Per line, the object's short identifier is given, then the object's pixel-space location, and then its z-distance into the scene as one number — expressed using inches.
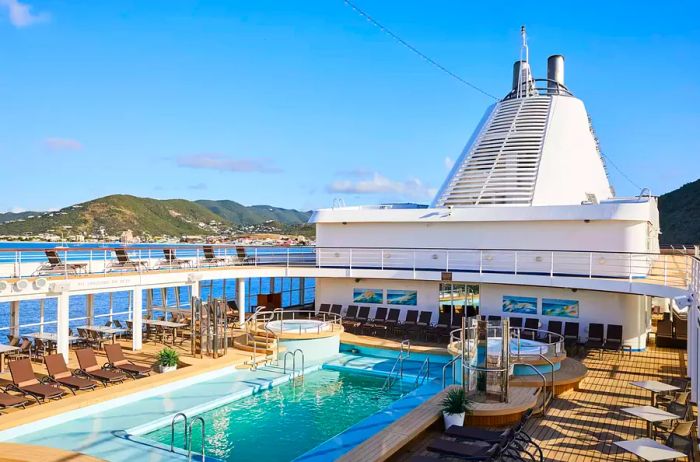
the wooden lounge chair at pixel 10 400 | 347.6
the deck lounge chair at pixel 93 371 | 421.1
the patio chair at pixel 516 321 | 614.1
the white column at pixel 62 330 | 474.0
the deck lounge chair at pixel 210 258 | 733.9
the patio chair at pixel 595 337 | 550.9
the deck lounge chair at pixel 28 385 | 370.3
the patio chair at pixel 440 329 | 615.6
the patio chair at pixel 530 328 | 566.6
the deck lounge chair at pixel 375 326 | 646.8
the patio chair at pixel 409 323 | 637.9
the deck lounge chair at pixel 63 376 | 394.9
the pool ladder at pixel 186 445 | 292.6
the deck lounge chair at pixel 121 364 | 447.2
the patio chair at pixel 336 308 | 724.7
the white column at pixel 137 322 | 542.0
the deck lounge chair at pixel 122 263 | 600.1
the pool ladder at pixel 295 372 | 494.6
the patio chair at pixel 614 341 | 548.4
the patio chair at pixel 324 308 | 717.6
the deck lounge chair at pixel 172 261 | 660.7
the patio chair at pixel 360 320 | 661.3
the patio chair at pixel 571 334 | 559.3
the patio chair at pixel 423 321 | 631.8
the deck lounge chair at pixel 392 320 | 646.5
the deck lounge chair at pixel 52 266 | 529.7
